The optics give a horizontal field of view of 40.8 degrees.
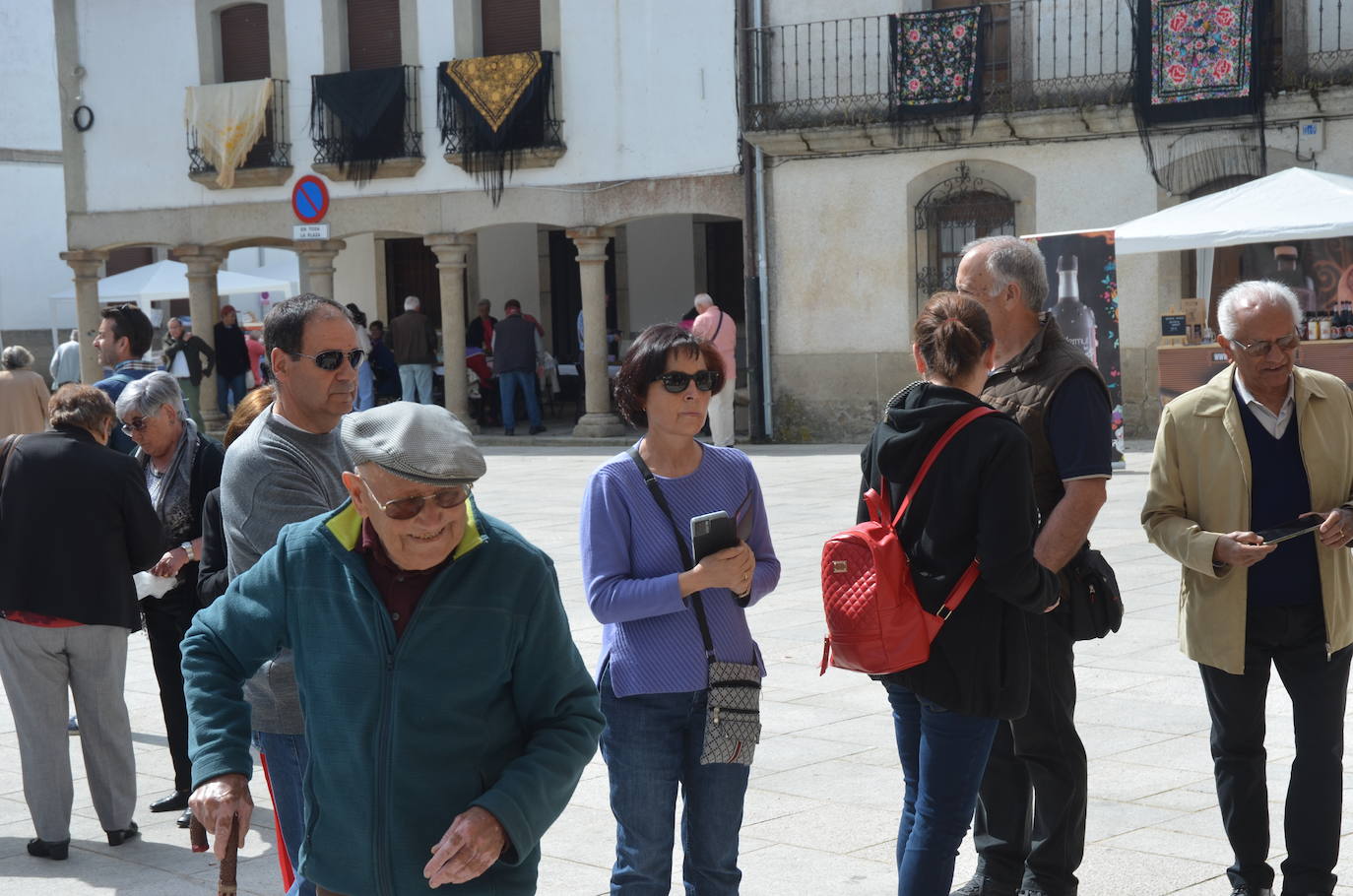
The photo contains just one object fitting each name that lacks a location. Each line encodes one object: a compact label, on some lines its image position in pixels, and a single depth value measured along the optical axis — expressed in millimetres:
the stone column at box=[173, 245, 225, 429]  25469
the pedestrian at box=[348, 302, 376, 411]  20984
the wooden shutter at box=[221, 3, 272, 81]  25016
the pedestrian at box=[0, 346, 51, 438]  9906
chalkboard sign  16431
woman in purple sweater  3977
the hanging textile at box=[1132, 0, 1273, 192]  18438
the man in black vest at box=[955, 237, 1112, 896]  4449
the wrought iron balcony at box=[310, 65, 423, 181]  23484
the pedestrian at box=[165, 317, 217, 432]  21047
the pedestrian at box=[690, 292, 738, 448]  18656
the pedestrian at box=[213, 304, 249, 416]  24453
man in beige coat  4652
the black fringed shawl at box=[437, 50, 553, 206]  22500
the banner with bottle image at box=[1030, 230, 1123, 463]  15195
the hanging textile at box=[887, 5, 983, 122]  19719
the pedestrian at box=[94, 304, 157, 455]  8344
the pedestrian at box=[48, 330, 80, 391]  17484
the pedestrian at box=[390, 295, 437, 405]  23406
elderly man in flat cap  2961
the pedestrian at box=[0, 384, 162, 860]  5969
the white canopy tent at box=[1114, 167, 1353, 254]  14625
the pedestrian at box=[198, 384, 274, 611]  4480
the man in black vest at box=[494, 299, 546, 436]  22641
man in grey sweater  3711
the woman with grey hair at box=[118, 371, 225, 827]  6281
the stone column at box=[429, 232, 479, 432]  23391
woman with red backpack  3912
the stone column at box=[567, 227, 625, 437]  22375
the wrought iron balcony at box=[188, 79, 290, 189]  24453
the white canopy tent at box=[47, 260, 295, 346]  27312
